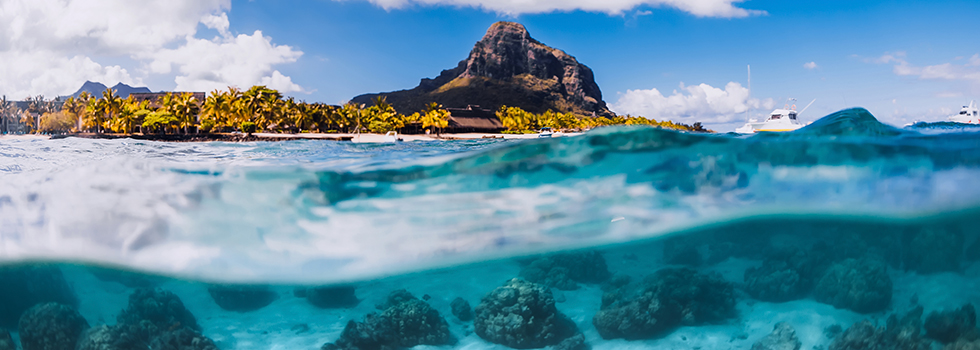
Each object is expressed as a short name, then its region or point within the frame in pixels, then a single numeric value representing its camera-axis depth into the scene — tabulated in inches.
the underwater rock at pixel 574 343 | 252.8
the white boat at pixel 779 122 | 1507.1
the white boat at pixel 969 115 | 1331.2
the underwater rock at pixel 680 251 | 320.8
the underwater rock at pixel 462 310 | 317.7
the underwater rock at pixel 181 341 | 246.5
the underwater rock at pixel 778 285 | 314.0
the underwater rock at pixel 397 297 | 293.3
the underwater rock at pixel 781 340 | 251.0
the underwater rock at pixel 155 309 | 291.6
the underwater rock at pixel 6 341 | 258.2
